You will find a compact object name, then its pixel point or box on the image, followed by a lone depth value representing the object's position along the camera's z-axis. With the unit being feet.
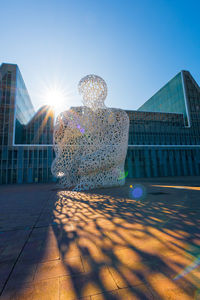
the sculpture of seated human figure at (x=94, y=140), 30.22
